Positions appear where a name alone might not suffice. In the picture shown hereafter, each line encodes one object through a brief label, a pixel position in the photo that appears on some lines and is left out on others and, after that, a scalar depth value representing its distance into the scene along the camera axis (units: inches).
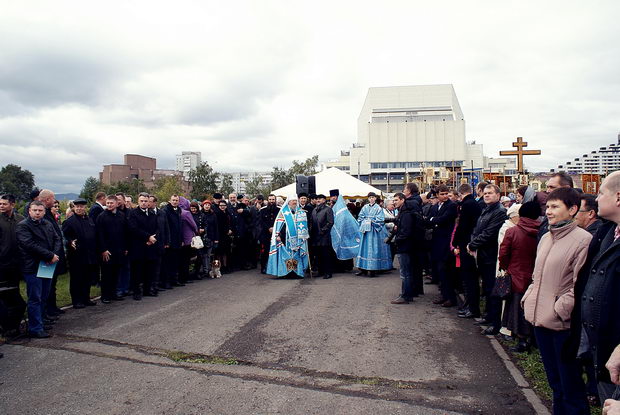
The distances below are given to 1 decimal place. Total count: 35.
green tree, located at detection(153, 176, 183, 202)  1836.9
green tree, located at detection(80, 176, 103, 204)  2979.8
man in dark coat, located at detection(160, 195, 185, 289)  400.8
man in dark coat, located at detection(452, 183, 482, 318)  277.9
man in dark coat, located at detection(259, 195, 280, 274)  487.2
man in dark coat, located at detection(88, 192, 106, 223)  380.2
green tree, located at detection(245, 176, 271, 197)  2446.2
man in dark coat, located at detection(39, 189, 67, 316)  287.1
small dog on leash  451.6
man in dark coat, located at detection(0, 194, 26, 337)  242.4
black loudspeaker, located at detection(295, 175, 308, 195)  513.7
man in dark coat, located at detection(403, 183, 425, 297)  323.0
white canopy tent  736.3
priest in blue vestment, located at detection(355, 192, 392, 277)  449.4
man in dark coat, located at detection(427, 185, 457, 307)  309.7
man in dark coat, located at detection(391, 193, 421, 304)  317.4
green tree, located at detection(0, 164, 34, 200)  2480.3
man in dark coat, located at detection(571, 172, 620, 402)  94.6
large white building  3848.4
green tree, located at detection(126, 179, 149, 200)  2268.0
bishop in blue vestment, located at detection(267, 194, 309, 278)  443.8
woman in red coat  203.6
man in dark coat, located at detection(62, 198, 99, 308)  315.3
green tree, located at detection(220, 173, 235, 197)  2111.3
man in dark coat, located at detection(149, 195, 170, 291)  365.7
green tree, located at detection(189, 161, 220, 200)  1800.0
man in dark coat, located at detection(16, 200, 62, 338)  244.2
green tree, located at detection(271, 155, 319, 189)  2203.5
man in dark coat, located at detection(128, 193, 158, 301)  350.0
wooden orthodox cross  610.6
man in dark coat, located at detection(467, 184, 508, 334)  249.0
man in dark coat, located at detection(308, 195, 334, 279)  450.0
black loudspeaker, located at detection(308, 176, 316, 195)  525.3
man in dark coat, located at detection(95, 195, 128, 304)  333.4
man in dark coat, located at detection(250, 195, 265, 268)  496.4
